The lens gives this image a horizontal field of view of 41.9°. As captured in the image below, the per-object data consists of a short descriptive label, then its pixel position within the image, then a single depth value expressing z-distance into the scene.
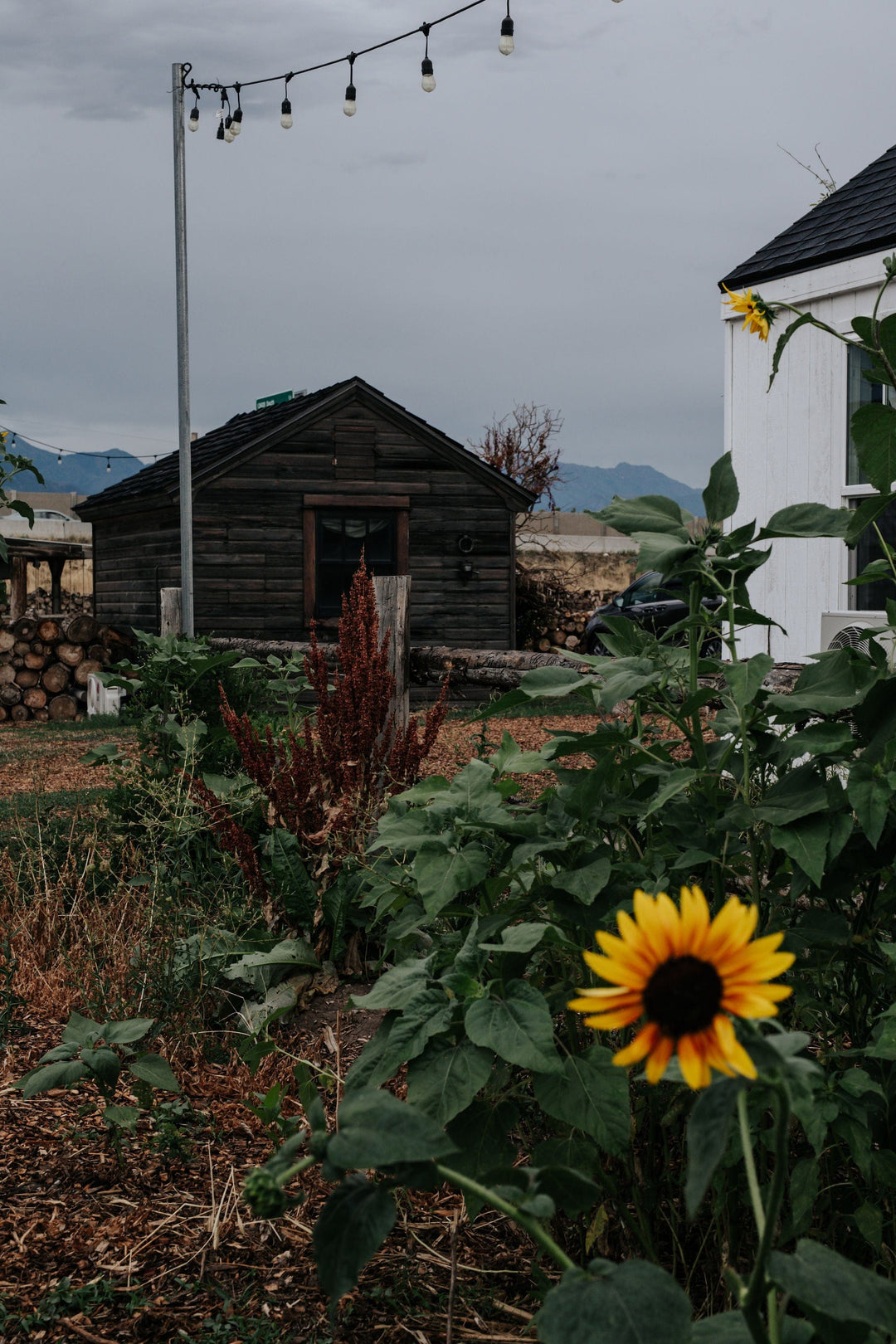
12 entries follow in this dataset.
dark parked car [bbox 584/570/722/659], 17.33
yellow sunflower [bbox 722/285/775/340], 2.14
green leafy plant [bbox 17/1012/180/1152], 2.14
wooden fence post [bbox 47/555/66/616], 17.55
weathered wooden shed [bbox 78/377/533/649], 13.78
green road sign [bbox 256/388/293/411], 16.11
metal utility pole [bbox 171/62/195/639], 10.12
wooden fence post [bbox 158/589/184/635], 6.40
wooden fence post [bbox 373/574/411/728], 4.51
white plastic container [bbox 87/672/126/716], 12.55
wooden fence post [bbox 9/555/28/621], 17.56
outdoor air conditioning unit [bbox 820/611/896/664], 5.29
